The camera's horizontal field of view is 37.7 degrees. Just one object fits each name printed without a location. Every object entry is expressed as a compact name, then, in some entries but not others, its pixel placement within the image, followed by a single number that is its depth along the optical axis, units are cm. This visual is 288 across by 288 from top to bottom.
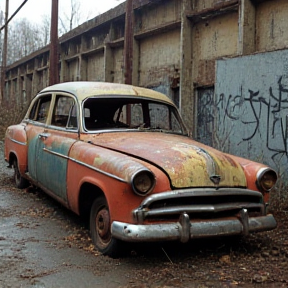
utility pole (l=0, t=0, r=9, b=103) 2247
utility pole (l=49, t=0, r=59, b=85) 1261
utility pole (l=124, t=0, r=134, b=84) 1037
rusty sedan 353
